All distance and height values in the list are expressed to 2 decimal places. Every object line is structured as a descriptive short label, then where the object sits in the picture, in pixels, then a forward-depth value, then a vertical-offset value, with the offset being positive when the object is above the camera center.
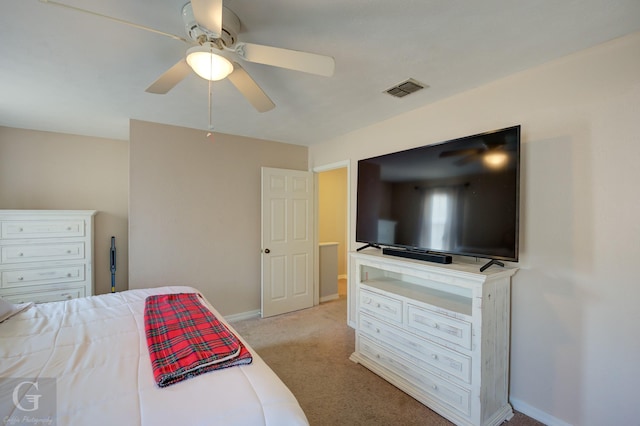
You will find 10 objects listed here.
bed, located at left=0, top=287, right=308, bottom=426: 0.97 -0.72
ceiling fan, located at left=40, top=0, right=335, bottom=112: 1.36 +0.81
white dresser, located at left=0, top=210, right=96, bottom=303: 3.04 -0.53
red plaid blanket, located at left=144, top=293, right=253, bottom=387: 1.20 -0.70
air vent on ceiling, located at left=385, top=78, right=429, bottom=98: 2.19 +1.03
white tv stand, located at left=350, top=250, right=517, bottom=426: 1.81 -0.94
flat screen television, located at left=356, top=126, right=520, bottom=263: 1.83 +0.12
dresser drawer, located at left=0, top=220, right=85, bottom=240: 3.05 -0.23
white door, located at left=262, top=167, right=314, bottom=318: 3.83 -0.43
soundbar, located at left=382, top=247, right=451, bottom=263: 2.10 -0.36
